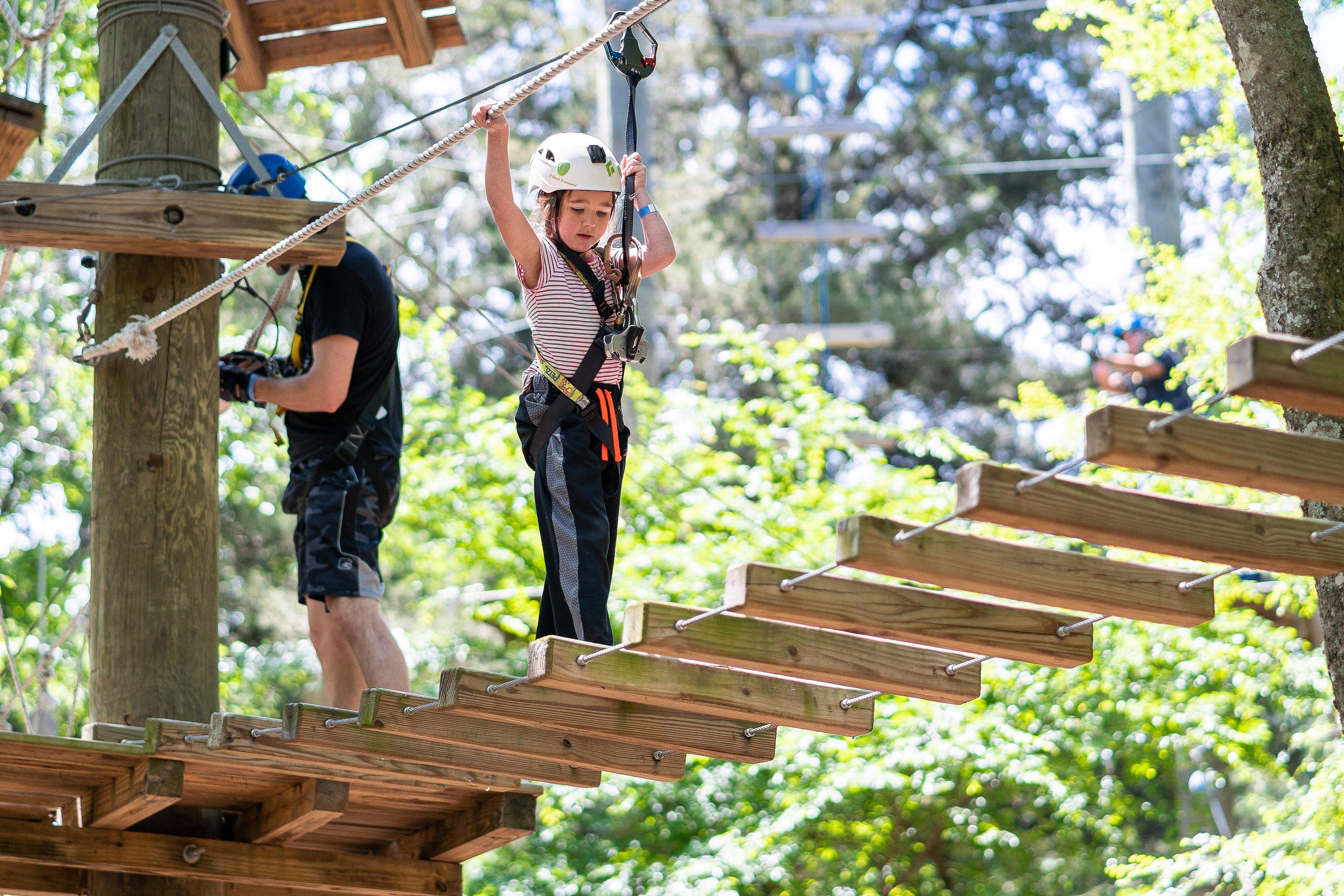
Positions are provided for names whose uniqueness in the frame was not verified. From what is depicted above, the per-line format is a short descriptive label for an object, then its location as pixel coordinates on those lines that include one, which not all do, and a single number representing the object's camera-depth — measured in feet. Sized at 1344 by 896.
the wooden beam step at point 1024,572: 20.90
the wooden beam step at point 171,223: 29.27
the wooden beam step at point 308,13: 39.19
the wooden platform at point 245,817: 27.81
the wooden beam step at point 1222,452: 19.17
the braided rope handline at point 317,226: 23.02
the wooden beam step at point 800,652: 22.70
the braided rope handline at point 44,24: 33.32
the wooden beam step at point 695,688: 23.50
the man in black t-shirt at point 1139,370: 67.72
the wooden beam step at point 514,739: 25.68
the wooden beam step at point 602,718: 24.76
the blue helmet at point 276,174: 31.99
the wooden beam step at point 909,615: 21.83
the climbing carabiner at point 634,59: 26.66
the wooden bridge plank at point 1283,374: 18.47
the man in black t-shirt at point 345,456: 31.09
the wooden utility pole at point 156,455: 30.50
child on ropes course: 27.14
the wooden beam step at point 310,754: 26.61
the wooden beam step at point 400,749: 26.73
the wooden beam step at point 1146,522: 19.84
